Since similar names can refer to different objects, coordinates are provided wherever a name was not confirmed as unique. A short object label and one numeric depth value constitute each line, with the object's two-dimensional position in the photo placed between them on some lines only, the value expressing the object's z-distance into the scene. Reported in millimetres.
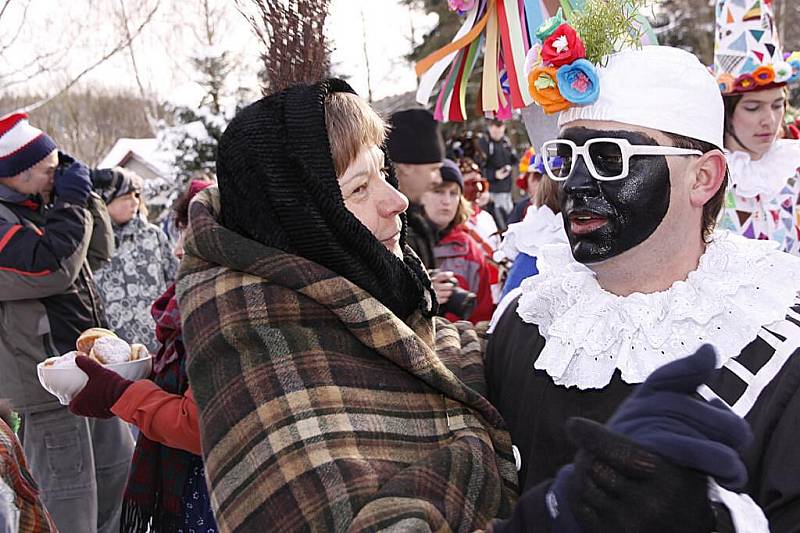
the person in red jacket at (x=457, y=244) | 4582
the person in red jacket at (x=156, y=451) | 2352
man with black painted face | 1597
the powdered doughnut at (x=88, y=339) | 2754
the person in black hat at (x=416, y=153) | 4551
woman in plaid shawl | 1475
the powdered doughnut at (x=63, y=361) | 2523
